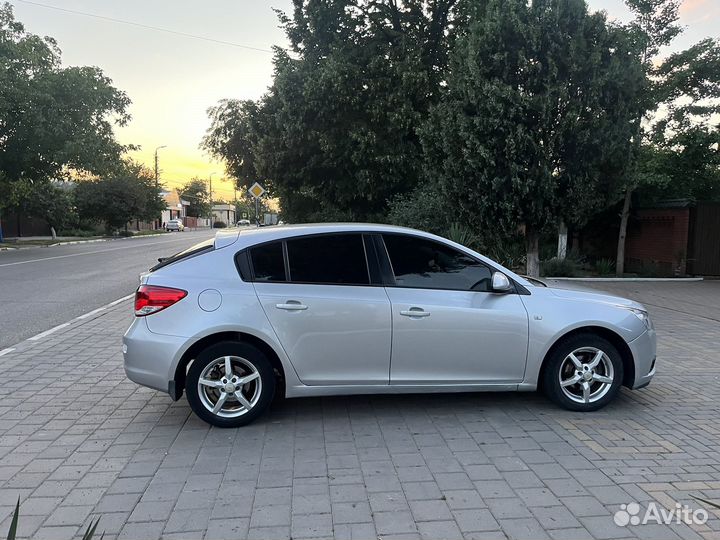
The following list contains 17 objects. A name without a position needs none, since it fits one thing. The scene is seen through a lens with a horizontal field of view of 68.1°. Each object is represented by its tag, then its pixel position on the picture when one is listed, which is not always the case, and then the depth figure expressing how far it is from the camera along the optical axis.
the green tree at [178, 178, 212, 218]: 96.75
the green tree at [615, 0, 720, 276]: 14.12
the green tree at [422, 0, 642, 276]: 9.19
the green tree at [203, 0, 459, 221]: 16.72
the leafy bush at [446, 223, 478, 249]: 12.45
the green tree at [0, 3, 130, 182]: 23.02
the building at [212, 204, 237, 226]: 131.02
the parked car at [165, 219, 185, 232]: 62.65
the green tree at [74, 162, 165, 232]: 41.62
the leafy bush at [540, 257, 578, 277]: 14.66
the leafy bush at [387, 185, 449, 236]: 14.38
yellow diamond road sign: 21.28
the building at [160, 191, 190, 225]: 80.06
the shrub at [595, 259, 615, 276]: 15.91
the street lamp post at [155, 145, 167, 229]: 48.35
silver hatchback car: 4.26
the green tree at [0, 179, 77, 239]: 35.91
